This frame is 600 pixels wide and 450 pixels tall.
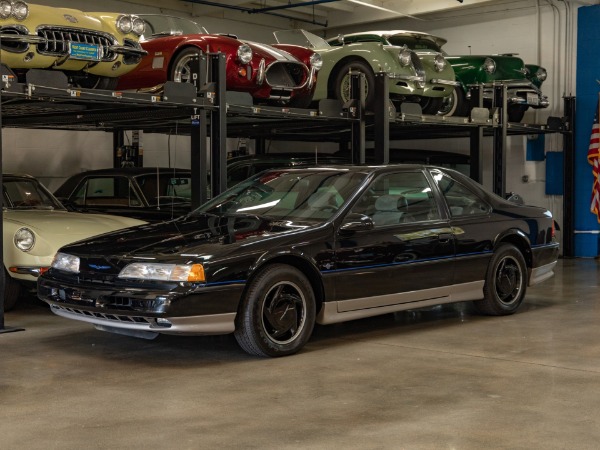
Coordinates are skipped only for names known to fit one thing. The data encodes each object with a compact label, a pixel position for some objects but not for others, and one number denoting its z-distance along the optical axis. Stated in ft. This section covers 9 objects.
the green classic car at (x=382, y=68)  35.42
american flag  46.73
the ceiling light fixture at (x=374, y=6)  49.07
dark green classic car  40.91
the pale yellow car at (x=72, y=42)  24.67
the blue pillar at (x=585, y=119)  47.16
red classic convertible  31.04
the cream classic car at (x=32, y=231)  25.07
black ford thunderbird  18.48
